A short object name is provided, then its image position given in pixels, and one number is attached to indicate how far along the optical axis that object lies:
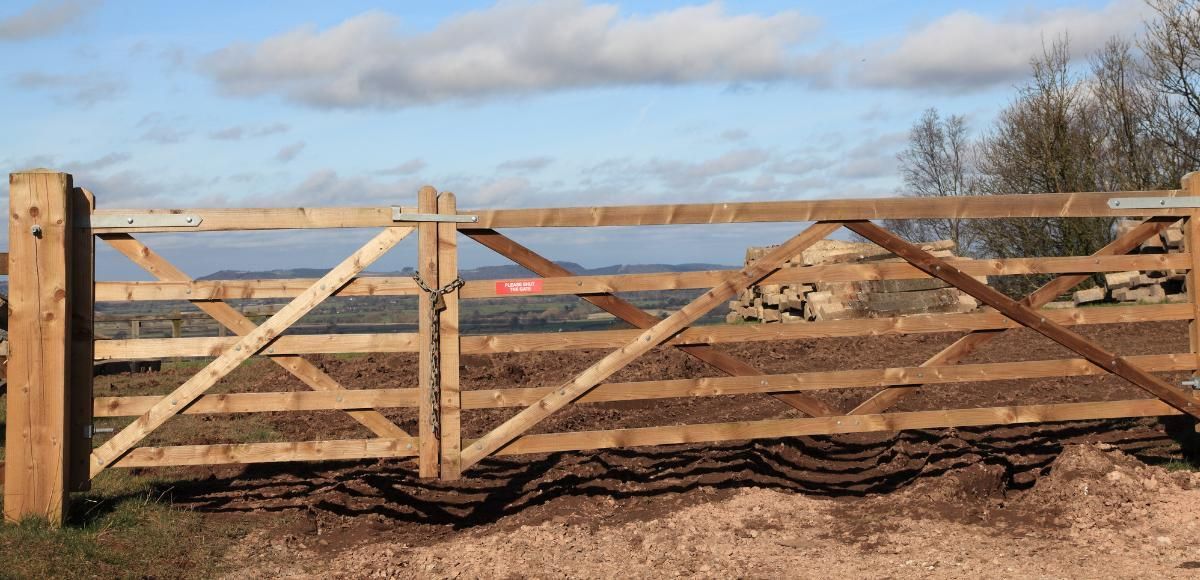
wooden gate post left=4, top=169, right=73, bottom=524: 6.04
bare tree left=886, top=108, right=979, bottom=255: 46.06
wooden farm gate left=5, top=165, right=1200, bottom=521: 6.08
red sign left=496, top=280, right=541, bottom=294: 6.33
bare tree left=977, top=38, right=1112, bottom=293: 30.17
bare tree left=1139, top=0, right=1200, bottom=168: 25.31
